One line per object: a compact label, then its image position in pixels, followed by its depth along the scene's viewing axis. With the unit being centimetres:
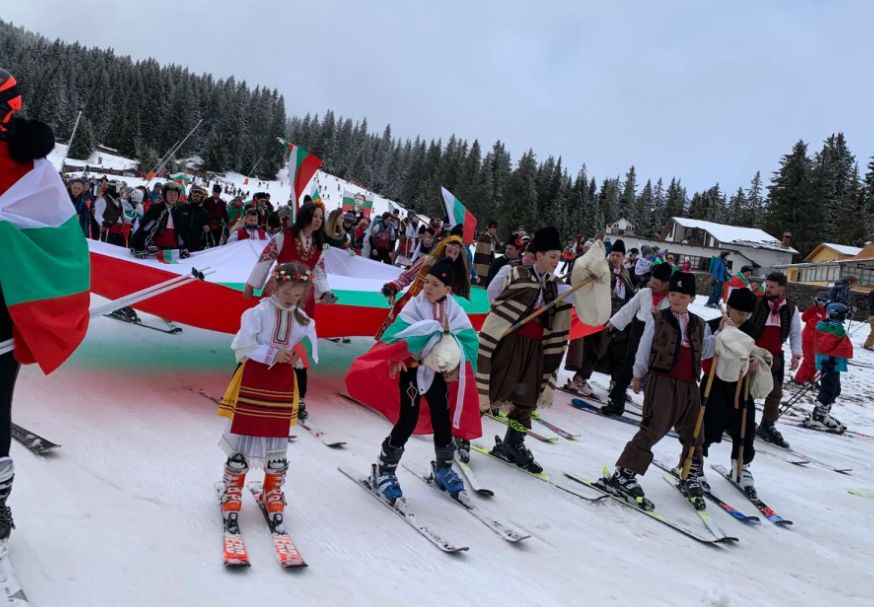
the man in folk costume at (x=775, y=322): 743
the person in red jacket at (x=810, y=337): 1006
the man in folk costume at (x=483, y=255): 1257
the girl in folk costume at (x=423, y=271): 541
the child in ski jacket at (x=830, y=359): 941
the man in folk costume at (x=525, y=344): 536
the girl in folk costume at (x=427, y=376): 421
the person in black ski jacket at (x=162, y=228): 705
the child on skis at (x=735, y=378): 539
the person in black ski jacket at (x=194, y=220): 892
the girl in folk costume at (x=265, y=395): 353
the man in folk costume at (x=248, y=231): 905
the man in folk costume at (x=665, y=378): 504
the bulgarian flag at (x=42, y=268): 251
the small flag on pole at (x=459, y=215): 686
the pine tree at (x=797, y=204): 5169
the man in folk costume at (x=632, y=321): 657
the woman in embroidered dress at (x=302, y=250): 517
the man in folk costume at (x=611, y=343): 846
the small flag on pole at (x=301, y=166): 604
